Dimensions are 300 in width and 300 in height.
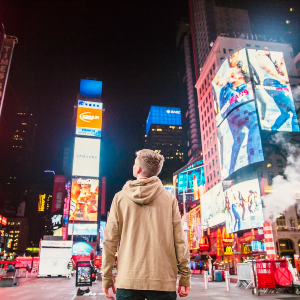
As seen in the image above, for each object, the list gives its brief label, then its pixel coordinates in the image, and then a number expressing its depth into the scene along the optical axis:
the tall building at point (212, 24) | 95.25
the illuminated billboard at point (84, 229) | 67.81
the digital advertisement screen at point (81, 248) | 69.81
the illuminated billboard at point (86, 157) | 71.12
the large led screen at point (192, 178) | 79.69
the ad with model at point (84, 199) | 67.50
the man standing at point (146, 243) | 2.46
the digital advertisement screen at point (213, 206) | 51.69
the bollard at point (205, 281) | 16.14
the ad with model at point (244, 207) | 41.34
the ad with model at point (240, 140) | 45.94
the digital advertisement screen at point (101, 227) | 90.41
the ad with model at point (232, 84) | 50.69
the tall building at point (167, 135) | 163.57
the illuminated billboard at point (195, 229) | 64.13
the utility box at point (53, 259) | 26.36
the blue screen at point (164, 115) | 177.20
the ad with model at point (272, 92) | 48.56
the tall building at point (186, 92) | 110.00
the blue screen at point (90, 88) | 85.37
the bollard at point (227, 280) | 14.66
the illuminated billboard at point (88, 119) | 74.06
